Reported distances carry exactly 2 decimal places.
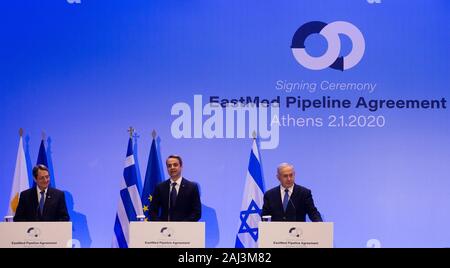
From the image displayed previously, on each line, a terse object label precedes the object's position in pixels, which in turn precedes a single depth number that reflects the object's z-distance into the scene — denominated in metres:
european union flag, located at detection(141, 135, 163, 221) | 16.00
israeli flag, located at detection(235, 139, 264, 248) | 15.94
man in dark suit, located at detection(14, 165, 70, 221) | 14.77
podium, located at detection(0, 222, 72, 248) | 13.30
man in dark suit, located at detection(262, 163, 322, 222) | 14.87
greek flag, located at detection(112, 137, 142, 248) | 15.92
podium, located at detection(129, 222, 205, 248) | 13.34
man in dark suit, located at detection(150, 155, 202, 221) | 14.87
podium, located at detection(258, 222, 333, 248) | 13.39
